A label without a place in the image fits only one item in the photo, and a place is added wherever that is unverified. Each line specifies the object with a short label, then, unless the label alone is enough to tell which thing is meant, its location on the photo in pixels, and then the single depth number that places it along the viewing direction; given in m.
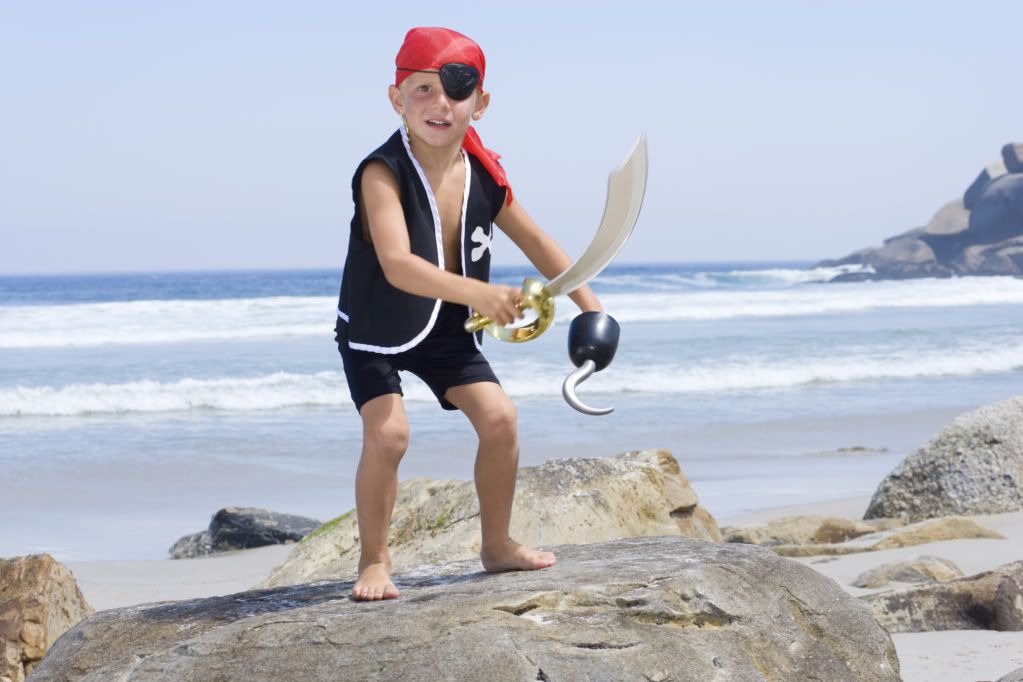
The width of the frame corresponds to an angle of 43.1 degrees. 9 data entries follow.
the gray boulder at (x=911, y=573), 6.29
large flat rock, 3.13
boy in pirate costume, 3.54
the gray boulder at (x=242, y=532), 8.49
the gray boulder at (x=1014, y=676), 3.90
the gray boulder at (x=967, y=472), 8.27
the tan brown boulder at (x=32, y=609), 4.87
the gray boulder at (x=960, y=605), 5.15
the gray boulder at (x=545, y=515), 5.76
